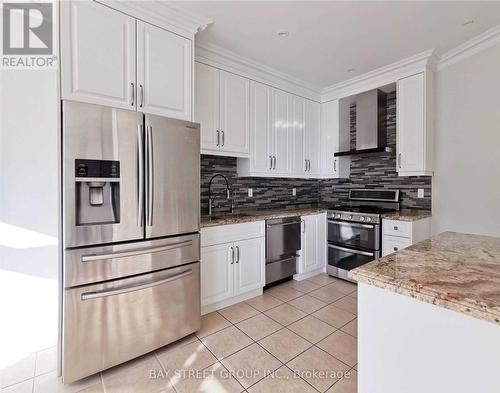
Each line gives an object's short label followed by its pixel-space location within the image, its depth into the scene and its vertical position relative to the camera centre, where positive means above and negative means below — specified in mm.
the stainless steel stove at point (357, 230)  3068 -495
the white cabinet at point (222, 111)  2672 +909
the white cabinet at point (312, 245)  3352 -732
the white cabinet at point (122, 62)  1653 +953
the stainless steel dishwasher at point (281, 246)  3002 -675
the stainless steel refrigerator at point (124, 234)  1606 -295
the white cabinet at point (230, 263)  2446 -741
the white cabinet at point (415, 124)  2916 +796
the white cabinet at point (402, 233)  2796 -469
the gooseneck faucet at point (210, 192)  2998 -7
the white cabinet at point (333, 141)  3814 +779
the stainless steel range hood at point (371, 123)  3441 +963
